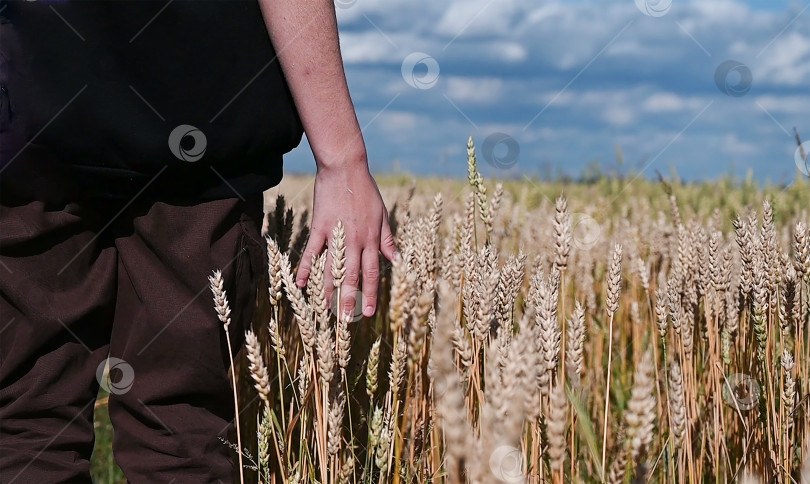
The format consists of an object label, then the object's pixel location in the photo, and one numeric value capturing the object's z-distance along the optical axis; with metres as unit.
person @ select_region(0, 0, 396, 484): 1.24
